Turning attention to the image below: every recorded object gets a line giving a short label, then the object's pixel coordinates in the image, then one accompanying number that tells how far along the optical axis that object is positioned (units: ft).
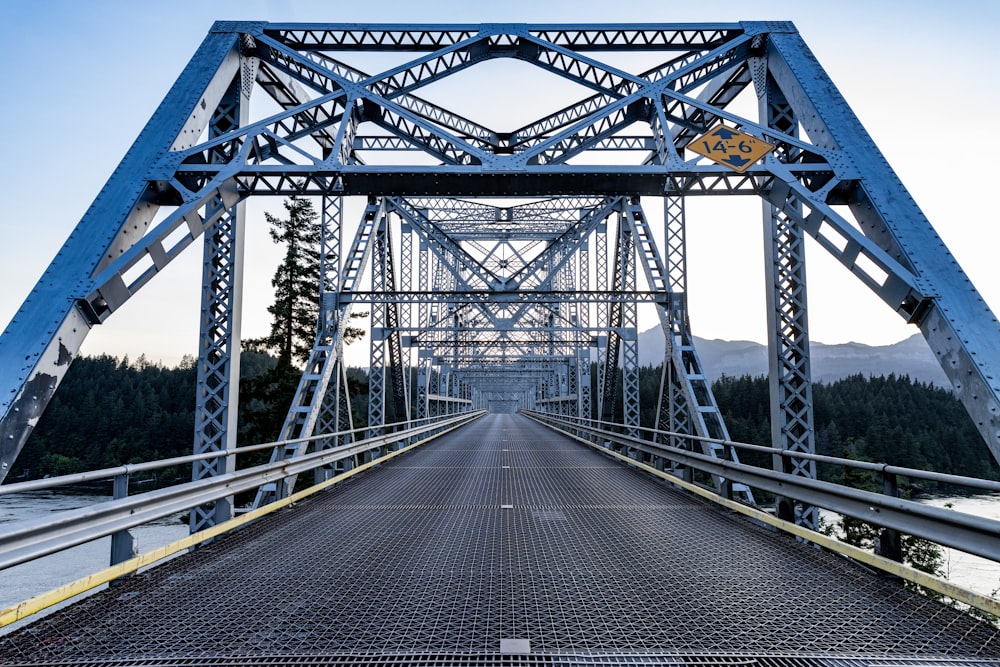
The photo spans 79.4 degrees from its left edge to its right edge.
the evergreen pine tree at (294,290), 131.03
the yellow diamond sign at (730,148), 29.40
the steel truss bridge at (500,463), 13.24
